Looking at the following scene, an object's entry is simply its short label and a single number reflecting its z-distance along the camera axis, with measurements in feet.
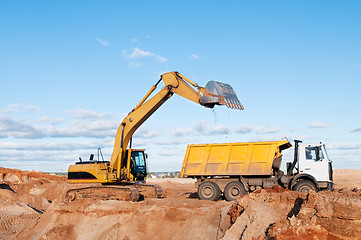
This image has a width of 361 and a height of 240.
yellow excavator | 56.95
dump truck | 57.16
